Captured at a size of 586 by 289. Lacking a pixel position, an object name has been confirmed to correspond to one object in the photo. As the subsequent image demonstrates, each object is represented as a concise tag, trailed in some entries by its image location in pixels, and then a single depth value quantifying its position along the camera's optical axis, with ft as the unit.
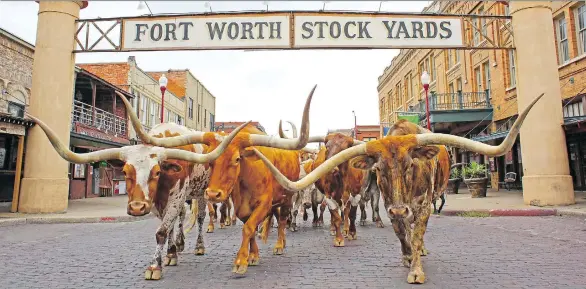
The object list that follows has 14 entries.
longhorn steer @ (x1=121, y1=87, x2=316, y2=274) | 15.31
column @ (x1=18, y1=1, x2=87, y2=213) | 40.34
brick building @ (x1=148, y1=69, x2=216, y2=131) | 126.00
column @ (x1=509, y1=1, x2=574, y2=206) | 39.93
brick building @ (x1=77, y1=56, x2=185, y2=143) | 90.53
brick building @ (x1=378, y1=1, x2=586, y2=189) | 52.03
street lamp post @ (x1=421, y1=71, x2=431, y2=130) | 49.26
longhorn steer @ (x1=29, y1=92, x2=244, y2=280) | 14.83
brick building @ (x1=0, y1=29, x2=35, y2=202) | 53.42
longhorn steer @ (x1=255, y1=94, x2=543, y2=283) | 13.25
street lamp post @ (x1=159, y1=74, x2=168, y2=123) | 48.44
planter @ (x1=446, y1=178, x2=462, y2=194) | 63.93
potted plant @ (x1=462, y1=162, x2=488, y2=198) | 53.78
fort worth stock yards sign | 40.73
